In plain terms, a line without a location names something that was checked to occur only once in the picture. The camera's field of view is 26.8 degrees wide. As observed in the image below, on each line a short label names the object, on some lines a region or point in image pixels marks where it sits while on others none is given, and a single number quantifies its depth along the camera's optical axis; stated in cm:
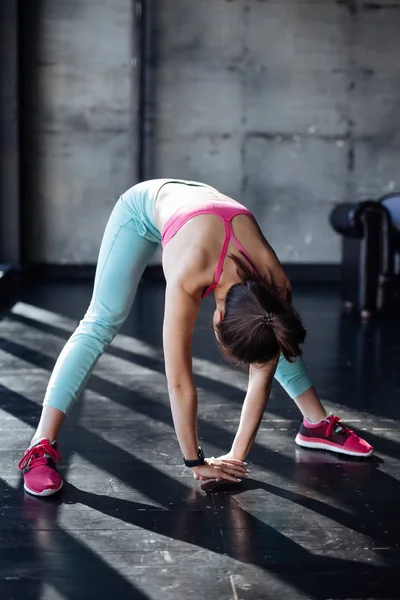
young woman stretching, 203
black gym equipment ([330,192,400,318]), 541
